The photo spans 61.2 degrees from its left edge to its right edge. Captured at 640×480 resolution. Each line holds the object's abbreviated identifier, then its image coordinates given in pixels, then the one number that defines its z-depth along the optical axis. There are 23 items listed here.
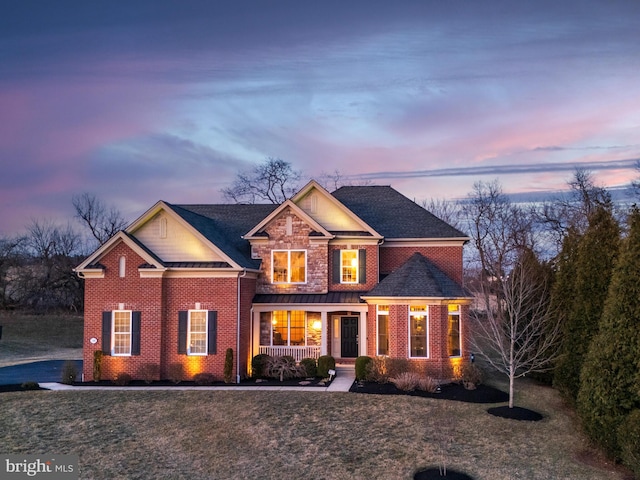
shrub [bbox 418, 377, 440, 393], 19.48
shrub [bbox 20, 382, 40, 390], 20.09
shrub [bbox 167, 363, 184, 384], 21.72
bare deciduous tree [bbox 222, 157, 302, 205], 51.53
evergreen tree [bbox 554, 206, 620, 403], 16.38
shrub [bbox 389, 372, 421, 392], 19.52
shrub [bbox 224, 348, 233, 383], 21.28
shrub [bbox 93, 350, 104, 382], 21.73
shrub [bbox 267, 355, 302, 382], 22.30
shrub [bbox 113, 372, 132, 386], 21.06
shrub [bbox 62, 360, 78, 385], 21.63
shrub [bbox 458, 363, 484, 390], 20.80
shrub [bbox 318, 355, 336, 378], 22.31
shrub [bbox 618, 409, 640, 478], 11.29
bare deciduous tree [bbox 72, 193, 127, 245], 59.59
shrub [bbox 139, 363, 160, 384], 21.64
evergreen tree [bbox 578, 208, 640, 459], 12.31
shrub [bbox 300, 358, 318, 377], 22.45
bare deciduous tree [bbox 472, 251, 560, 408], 18.23
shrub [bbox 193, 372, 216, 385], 21.27
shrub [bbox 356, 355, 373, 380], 21.47
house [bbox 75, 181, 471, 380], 22.05
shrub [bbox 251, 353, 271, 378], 22.80
